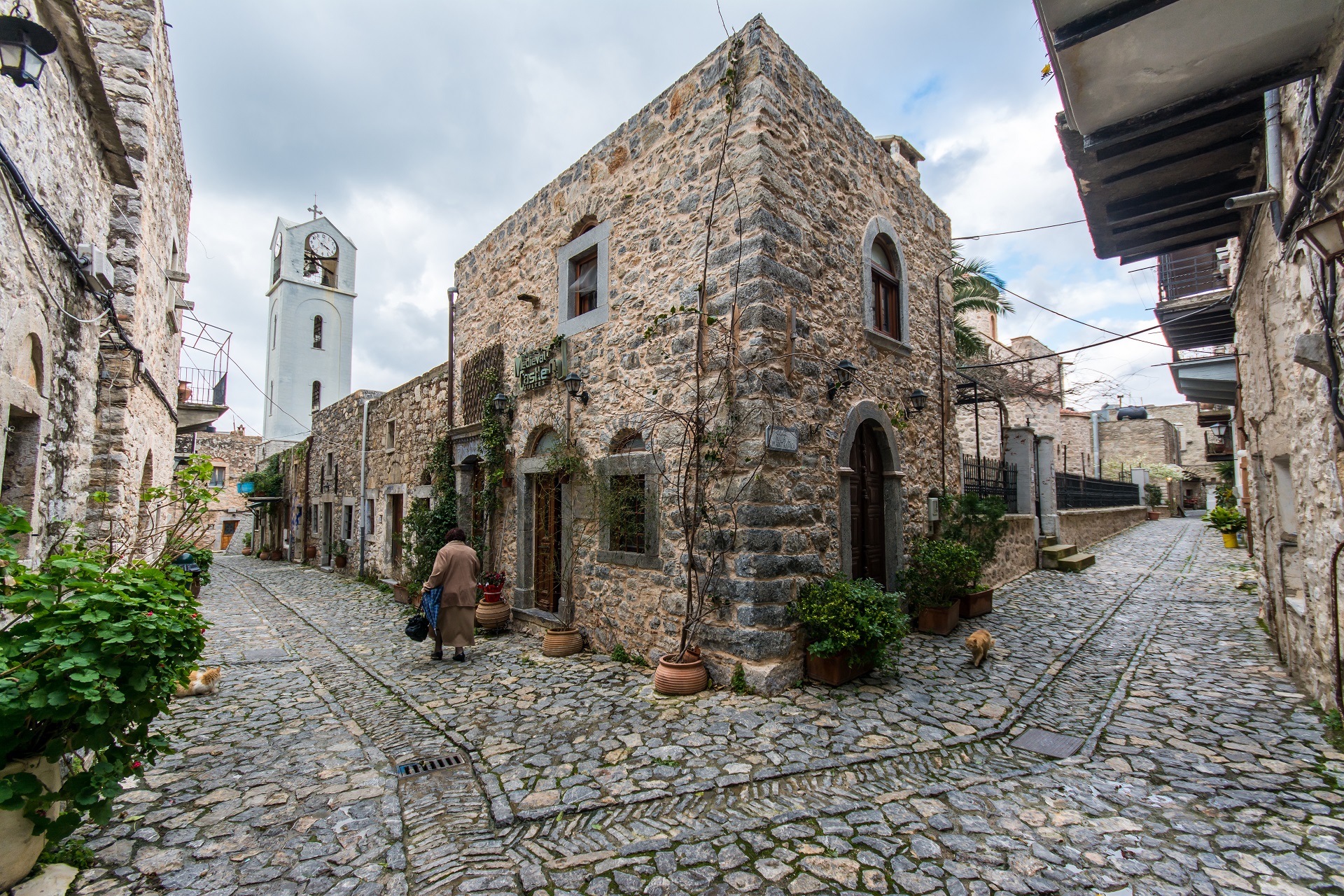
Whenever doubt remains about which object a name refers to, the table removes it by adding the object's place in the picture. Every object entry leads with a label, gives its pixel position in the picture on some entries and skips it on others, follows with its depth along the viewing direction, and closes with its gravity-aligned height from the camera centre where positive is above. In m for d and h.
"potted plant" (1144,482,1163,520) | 24.91 -0.69
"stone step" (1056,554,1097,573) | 11.50 -1.60
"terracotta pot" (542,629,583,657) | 6.53 -1.75
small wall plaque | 5.20 +0.41
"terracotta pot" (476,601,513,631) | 7.74 -1.69
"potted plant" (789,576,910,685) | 5.12 -1.27
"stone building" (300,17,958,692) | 5.36 +1.35
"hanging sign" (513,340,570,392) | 7.41 +1.58
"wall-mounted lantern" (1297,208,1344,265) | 2.91 +1.24
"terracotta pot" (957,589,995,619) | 7.73 -1.62
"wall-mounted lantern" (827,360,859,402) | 6.07 +1.10
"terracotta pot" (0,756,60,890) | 2.34 -1.43
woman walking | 6.52 -1.25
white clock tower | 24.22 +6.98
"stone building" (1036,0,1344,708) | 3.47 +2.54
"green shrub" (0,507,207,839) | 2.23 -0.72
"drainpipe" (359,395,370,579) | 13.57 +0.46
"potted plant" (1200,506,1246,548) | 14.77 -1.06
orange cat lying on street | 5.25 -1.74
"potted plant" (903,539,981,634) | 7.13 -1.19
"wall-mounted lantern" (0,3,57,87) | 3.14 +2.43
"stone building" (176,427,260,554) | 25.48 +0.58
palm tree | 13.18 +4.51
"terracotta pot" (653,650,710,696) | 5.07 -1.67
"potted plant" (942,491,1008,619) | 8.03 -0.57
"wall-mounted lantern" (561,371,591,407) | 6.93 +1.16
